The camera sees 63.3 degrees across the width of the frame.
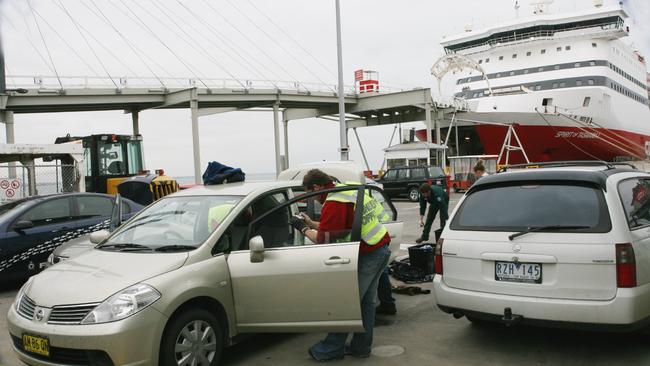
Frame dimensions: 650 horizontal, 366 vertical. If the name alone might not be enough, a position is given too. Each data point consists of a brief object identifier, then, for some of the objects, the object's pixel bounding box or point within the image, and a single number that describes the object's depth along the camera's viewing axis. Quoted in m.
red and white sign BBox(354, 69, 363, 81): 36.91
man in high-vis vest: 4.43
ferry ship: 37.59
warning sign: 12.12
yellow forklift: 16.25
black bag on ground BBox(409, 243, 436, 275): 7.49
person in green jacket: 11.22
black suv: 25.33
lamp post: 19.88
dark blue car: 7.60
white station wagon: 3.85
